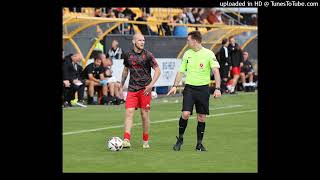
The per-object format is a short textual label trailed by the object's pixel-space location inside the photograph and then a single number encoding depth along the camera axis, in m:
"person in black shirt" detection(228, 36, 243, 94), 37.22
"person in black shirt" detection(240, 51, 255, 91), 38.78
